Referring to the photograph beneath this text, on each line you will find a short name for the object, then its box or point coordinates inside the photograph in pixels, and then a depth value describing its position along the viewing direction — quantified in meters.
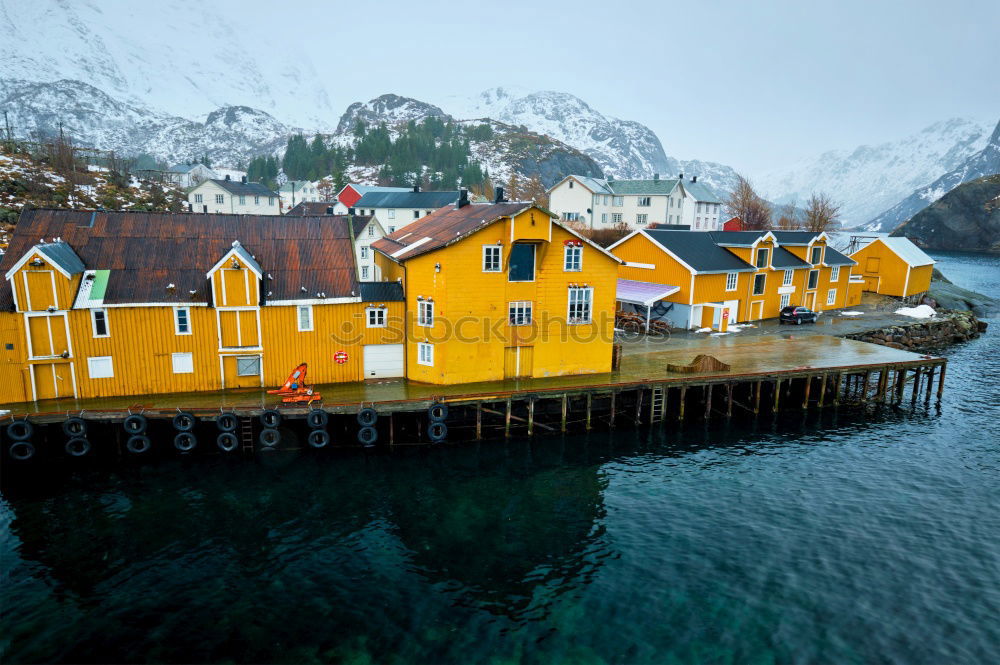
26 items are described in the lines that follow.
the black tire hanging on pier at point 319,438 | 30.20
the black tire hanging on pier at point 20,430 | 26.59
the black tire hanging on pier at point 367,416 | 29.78
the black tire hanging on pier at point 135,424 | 27.86
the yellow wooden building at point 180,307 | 28.83
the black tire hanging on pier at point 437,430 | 31.20
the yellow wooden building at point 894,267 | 67.38
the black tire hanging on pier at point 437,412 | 30.81
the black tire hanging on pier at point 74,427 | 27.70
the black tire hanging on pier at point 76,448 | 27.83
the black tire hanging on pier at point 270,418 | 28.88
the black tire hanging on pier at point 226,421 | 28.64
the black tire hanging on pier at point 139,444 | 28.34
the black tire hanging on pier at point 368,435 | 30.11
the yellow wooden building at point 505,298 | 32.66
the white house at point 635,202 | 100.19
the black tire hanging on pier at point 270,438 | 29.52
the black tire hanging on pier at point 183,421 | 28.25
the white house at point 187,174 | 156.75
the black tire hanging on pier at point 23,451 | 27.12
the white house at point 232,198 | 105.38
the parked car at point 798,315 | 53.66
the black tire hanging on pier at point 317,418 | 29.27
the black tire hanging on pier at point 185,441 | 28.64
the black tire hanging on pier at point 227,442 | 29.02
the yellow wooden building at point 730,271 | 50.28
